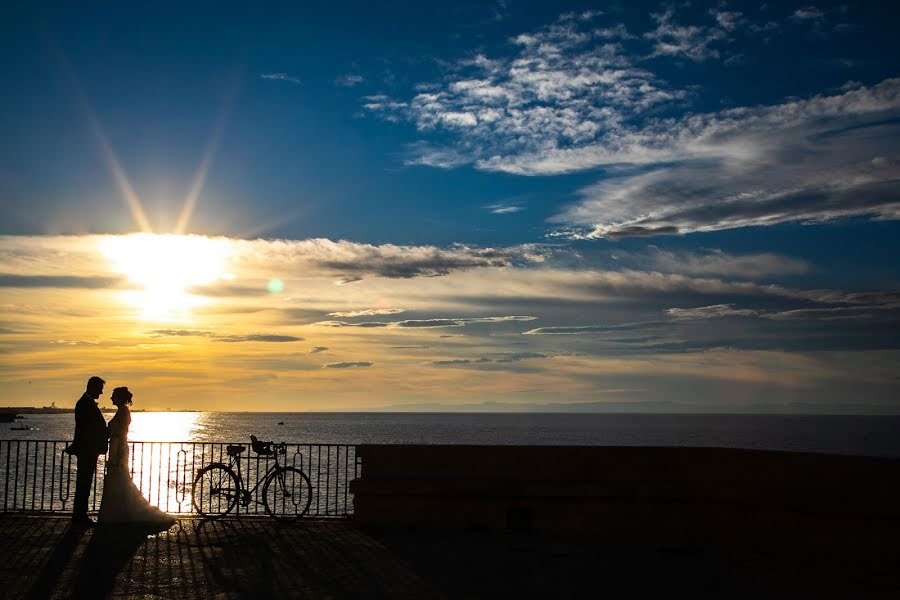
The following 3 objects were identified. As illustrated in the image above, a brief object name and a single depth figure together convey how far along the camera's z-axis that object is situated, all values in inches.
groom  614.9
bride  598.5
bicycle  622.4
